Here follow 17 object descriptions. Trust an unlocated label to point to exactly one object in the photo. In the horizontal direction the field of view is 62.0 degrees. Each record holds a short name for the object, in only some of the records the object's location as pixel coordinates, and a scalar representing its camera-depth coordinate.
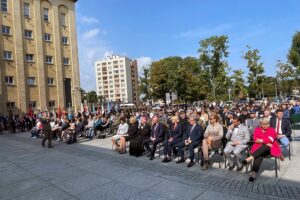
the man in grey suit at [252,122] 9.40
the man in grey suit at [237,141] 6.51
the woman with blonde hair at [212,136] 6.93
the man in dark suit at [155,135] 8.68
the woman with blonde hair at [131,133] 9.84
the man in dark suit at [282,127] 7.13
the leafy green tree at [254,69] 21.56
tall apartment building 131.62
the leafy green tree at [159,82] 44.84
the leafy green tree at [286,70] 36.44
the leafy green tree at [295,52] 44.51
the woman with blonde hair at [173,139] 8.14
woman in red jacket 5.80
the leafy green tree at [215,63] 26.06
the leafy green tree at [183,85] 34.66
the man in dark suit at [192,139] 7.40
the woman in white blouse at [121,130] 10.37
